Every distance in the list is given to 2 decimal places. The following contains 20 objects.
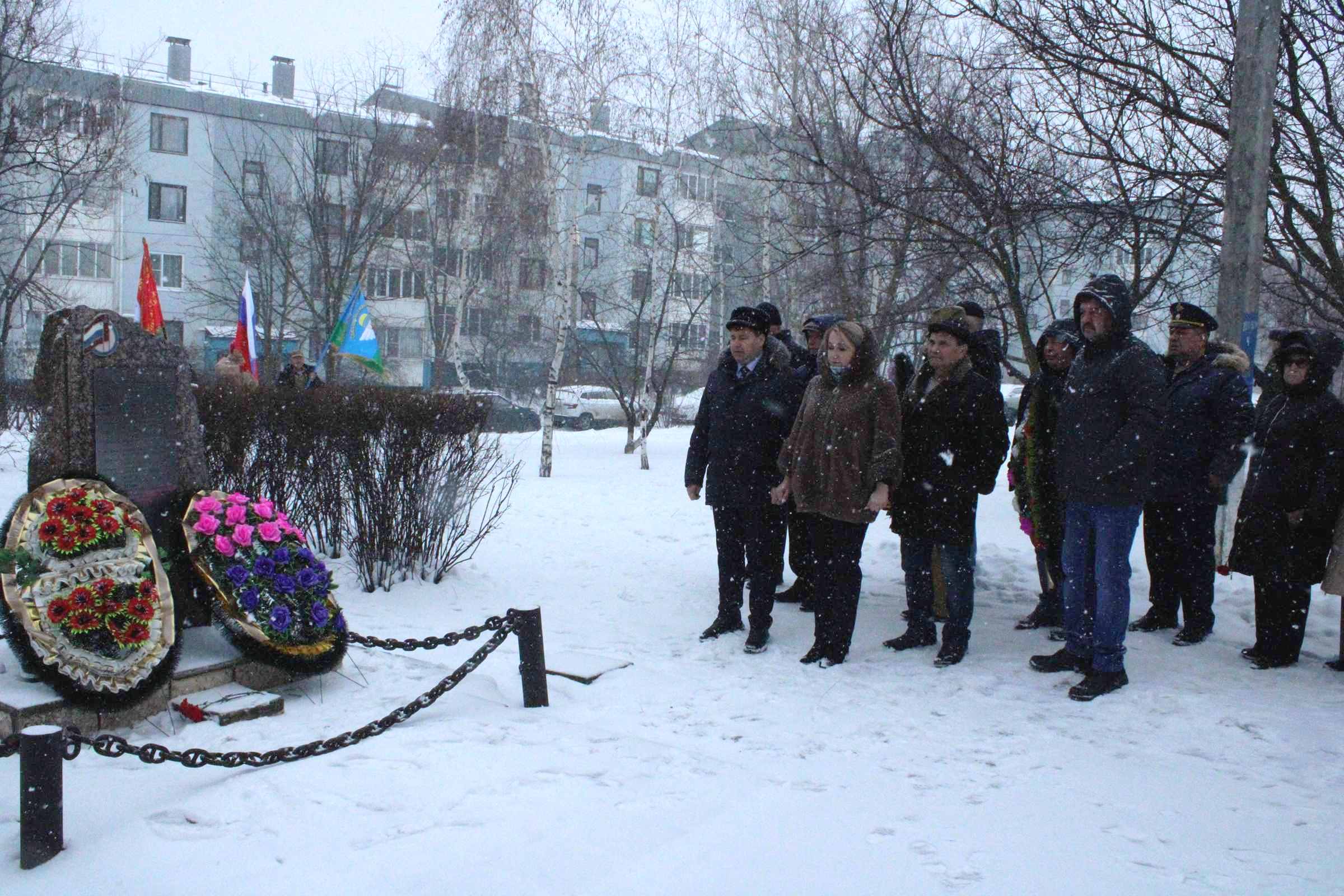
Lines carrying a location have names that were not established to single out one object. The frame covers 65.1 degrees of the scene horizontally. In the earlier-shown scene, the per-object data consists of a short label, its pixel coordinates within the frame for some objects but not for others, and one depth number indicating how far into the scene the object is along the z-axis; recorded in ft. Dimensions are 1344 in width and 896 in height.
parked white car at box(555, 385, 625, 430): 101.76
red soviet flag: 33.09
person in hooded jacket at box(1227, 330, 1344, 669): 17.04
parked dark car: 93.30
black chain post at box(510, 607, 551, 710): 15.16
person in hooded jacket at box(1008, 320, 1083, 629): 18.43
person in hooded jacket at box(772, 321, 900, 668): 17.01
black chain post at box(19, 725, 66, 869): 9.87
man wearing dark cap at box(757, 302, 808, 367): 20.26
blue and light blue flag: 43.14
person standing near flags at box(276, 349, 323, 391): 35.27
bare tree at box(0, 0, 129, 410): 43.32
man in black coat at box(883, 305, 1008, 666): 17.43
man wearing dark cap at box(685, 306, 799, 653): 18.70
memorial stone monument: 15.83
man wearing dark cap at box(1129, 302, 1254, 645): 18.71
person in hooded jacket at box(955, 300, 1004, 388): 18.99
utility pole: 21.21
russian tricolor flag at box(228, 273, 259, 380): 39.27
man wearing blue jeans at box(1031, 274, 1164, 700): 15.25
